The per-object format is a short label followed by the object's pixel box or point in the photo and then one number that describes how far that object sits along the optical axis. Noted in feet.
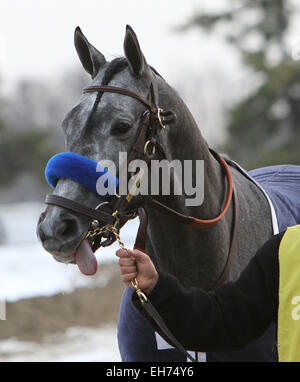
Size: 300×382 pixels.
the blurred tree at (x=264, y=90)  79.10
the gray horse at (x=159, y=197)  13.87
